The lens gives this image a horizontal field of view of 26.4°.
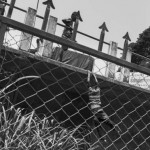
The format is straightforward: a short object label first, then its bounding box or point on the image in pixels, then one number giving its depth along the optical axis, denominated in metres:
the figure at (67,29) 5.29
